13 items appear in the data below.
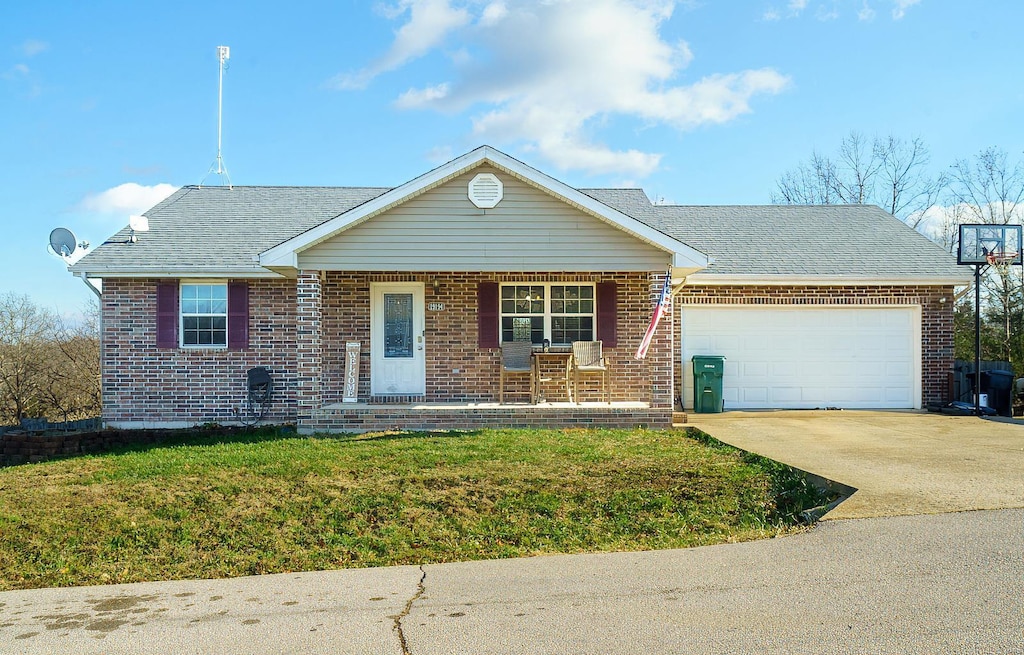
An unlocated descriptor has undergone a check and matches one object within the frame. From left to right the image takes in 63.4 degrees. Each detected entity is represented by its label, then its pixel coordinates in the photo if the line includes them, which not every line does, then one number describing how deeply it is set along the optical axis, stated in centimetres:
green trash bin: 1452
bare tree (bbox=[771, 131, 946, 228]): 3056
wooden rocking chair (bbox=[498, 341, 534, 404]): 1318
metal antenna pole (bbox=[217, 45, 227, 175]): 1750
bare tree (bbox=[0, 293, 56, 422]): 1725
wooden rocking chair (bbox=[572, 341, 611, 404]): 1295
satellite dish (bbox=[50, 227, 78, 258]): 1352
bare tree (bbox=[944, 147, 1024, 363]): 1988
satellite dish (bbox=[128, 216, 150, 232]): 1454
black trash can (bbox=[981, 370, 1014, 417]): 1413
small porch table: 1323
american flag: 1198
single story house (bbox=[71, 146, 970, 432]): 1211
